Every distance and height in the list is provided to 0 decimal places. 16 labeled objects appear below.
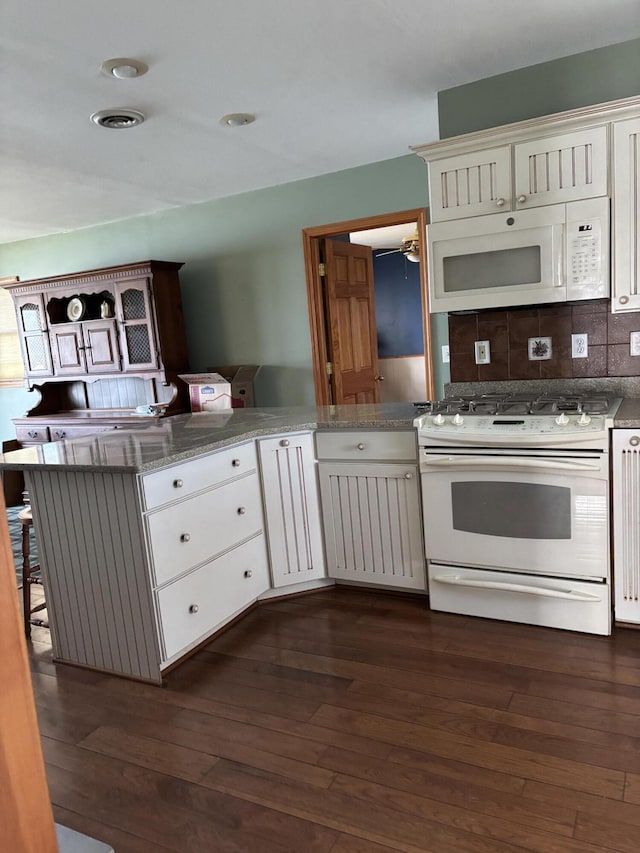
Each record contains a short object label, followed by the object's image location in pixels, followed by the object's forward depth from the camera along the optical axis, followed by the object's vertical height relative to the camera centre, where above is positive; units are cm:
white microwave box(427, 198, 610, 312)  259 +27
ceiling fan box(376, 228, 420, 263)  497 +67
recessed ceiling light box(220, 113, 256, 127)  318 +115
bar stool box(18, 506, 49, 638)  277 -100
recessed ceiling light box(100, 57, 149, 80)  251 +116
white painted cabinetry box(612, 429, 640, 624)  231 -80
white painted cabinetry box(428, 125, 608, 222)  256 +62
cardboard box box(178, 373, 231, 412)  387 -30
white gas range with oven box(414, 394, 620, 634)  238 -76
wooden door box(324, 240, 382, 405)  474 +9
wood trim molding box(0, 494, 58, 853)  52 -33
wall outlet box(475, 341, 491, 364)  315 -15
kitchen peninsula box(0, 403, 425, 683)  231 -74
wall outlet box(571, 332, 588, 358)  292 -14
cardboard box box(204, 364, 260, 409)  485 -29
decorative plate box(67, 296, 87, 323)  532 +41
